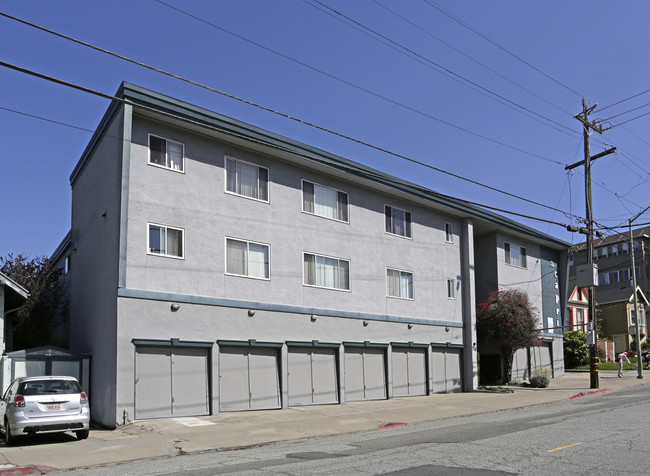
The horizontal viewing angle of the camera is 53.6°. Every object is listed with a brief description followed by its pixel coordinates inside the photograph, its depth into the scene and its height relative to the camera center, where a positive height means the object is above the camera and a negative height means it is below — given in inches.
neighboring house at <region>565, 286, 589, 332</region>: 2018.6 +32.0
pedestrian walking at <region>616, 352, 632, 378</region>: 1429.4 -105.4
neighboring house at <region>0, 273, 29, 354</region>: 792.3 +37.8
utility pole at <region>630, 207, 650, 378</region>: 1366.9 -77.8
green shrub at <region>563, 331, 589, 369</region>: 1797.5 -91.6
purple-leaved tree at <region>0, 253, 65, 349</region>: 1106.7 +41.3
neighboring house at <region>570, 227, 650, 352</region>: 2372.0 +141.6
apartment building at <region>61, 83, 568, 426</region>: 761.0 +66.0
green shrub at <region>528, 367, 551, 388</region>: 1254.3 -121.3
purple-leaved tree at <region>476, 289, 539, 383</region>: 1251.2 -9.4
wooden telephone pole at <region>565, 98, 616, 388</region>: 1167.0 +194.8
